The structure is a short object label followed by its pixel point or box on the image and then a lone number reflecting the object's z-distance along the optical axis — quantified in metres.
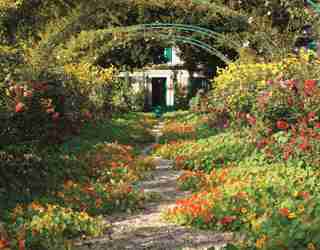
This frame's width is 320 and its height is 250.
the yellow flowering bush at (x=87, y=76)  13.60
